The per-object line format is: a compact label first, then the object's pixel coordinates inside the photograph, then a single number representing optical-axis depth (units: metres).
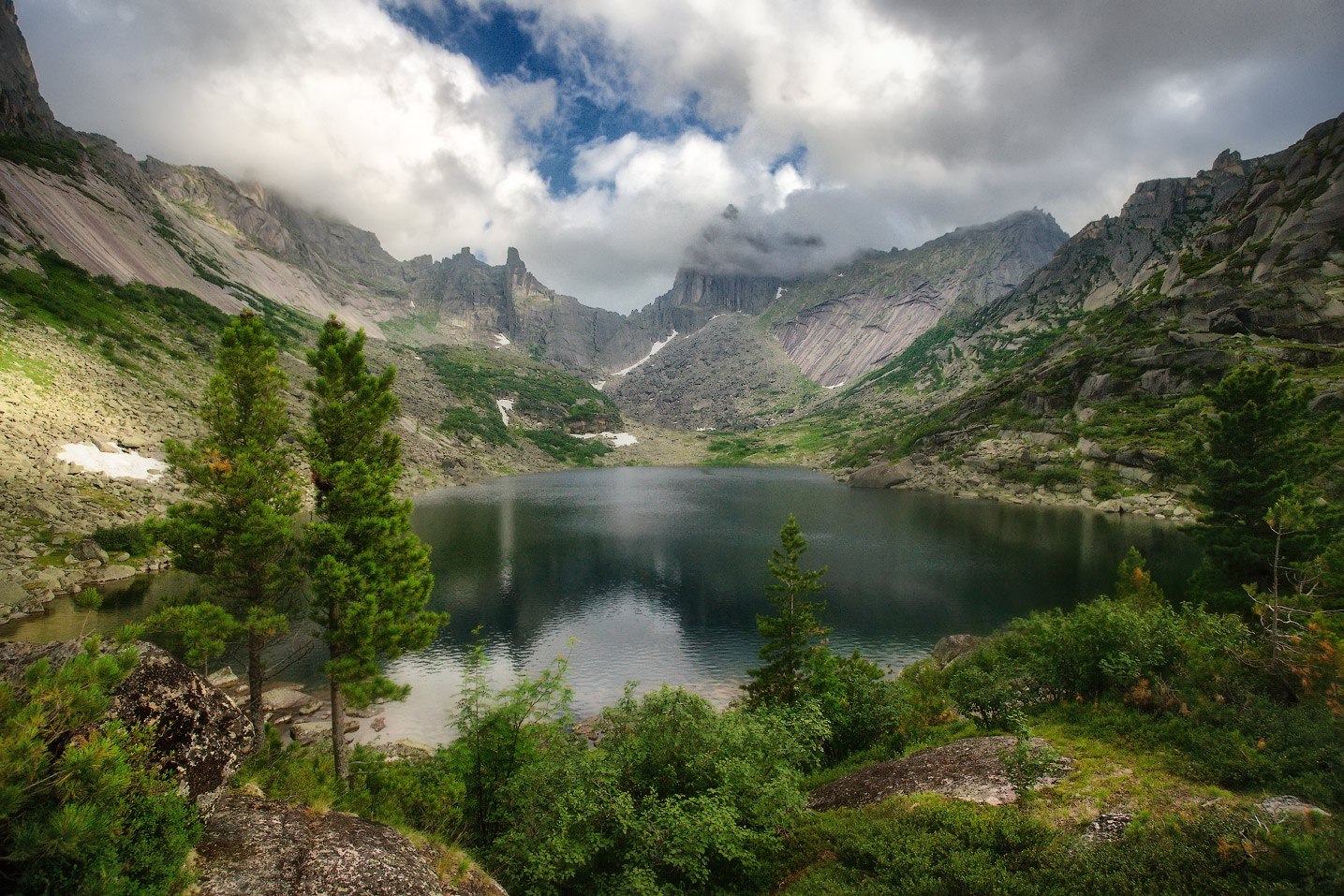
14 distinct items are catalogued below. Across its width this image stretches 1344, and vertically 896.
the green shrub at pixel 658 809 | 11.41
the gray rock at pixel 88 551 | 48.06
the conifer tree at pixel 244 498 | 18.75
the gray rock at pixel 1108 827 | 9.74
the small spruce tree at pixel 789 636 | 26.45
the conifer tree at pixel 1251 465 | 31.47
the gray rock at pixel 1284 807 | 8.69
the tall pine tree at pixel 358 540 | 18.75
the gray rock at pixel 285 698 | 30.98
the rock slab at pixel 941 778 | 12.65
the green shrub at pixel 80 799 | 5.77
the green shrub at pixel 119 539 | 50.53
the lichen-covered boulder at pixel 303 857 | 7.90
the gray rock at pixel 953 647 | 34.57
